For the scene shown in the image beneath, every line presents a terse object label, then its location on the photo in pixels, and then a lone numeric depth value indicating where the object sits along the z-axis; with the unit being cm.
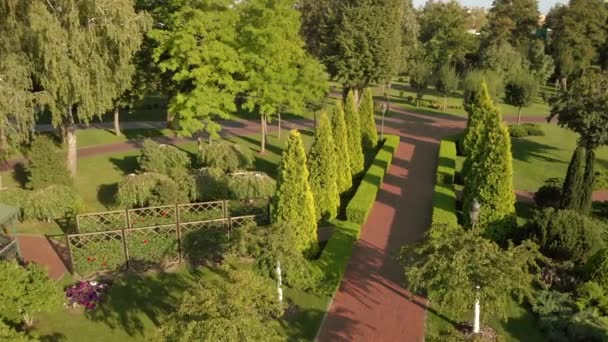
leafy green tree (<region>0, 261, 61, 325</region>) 1202
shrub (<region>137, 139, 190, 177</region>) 2381
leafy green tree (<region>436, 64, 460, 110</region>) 4525
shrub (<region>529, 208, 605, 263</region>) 1588
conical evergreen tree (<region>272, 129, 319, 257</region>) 1555
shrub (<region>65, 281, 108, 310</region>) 1405
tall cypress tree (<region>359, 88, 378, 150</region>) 2992
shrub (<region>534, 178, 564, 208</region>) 2152
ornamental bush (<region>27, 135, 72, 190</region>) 2089
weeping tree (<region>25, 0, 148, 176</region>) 2070
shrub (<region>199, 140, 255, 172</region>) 2452
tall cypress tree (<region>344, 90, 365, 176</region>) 2483
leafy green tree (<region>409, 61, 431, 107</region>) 4852
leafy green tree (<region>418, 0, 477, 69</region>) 6450
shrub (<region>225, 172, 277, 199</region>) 2123
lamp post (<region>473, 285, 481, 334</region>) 1197
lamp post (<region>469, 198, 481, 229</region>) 1378
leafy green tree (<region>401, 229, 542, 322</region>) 1108
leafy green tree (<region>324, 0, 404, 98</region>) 3719
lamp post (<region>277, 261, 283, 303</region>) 1328
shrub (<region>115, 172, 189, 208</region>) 1998
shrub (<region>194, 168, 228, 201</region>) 2138
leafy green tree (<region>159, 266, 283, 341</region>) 877
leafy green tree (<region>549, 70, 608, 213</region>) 2314
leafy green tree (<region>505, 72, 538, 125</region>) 3784
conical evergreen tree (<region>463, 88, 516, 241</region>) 1734
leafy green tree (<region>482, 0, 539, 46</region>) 6625
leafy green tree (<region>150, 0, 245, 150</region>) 2539
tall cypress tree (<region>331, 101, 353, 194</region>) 2191
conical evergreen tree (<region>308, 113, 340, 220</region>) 1900
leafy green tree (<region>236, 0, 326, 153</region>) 2670
